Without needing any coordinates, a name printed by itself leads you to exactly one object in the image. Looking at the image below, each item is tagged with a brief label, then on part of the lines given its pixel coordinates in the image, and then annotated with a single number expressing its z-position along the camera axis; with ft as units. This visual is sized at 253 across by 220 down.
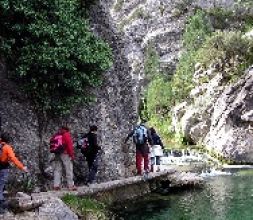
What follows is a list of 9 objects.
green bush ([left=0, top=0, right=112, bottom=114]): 35.78
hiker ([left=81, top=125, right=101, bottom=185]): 35.92
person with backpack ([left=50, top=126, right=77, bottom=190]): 33.65
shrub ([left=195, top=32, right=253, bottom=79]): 94.33
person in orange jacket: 25.11
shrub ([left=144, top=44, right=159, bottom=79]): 129.71
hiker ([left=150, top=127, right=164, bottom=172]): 44.18
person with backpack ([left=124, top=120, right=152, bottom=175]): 40.72
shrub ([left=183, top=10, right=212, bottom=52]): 125.73
